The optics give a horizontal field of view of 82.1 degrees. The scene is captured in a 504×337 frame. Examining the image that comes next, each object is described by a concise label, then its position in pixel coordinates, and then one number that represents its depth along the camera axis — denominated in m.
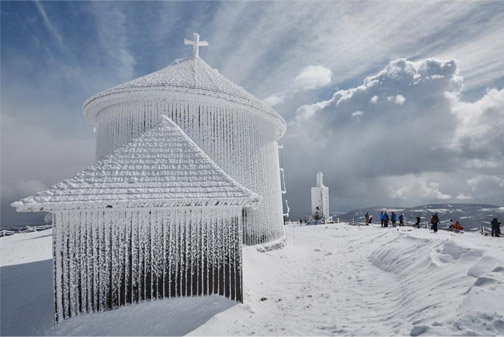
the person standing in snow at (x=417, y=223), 23.62
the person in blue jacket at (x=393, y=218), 25.57
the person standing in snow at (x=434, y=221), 20.09
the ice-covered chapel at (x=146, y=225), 7.84
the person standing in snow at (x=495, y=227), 18.90
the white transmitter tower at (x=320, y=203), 35.44
